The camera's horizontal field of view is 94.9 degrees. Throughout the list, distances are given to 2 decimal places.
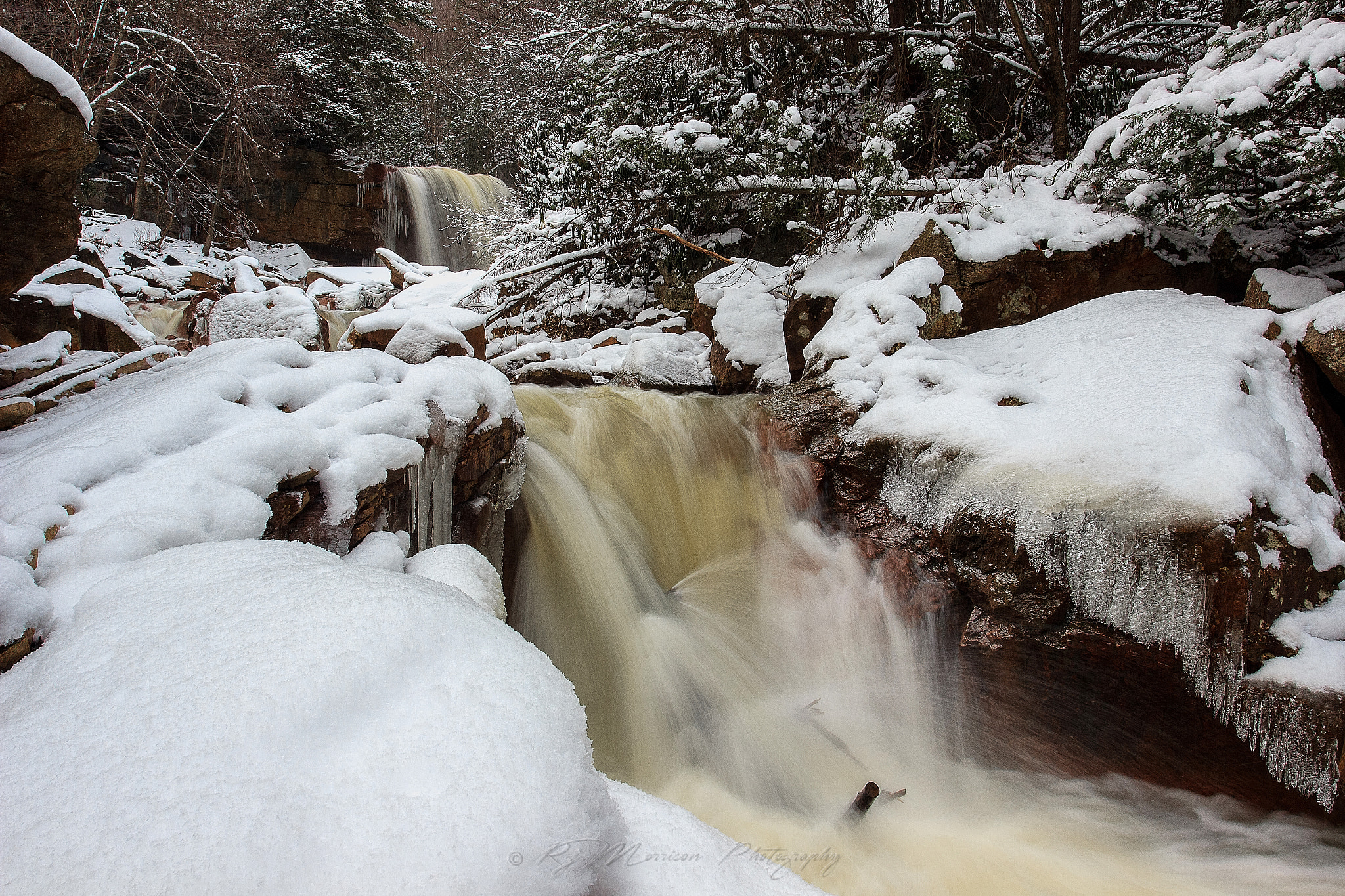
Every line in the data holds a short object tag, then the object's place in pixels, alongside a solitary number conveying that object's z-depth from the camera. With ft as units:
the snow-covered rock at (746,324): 17.70
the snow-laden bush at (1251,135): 10.42
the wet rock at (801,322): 16.29
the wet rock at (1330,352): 9.76
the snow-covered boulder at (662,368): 18.37
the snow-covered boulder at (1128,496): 8.11
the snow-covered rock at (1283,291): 11.54
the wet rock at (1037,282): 14.83
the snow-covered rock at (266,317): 18.84
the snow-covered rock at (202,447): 5.84
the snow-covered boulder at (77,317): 11.50
